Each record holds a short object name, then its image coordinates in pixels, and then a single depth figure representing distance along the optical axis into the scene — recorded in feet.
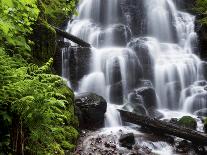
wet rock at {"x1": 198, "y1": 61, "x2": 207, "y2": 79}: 55.42
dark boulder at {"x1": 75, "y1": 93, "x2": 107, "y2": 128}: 35.88
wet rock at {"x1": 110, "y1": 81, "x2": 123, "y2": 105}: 47.95
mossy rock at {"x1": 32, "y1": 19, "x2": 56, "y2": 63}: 32.30
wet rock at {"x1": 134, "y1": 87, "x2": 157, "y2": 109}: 48.62
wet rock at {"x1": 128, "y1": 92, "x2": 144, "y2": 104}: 47.67
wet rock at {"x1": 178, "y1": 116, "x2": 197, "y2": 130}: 37.99
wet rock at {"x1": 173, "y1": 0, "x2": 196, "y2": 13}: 77.01
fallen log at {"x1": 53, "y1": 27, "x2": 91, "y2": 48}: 48.34
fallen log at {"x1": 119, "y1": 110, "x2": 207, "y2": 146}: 32.53
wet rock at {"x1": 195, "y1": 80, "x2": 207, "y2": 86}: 53.31
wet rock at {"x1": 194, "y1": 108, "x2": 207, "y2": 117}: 45.44
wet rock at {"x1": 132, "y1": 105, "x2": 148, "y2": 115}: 42.90
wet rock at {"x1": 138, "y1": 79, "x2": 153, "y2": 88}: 52.43
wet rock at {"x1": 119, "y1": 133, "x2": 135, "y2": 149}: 31.14
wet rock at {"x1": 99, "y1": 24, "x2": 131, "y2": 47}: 61.31
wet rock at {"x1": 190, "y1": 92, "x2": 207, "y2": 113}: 48.11
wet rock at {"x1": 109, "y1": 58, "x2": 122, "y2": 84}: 50.67
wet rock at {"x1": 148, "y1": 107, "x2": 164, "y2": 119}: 44.48
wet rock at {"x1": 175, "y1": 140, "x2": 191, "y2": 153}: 31.83
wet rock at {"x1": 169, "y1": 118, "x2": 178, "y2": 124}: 39.27
